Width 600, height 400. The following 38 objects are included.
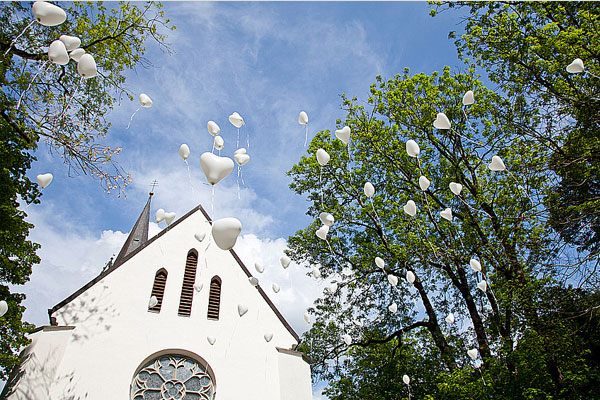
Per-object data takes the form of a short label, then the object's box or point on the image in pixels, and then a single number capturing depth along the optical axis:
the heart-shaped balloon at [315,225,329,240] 8.03
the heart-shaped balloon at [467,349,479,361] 8.67
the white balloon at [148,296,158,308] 10.01
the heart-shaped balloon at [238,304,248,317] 9.44
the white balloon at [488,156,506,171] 6.76
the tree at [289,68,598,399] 9.80
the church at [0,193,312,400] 9.39
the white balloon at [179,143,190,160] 7.18
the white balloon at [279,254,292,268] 8.09
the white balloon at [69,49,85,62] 5.73
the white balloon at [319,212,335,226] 7.20
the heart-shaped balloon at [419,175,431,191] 7.84
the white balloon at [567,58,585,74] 5.81
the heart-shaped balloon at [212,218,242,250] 5.14
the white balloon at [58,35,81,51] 5.44
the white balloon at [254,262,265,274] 8.63
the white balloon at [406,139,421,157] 7.08
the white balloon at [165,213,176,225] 8.69
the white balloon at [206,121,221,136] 6.98
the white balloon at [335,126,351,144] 6.75
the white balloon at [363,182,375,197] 7.57
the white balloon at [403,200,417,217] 7.66
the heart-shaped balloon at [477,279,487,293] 7.56
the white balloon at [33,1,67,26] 4.86
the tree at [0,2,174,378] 7.77
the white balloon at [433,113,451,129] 6.82
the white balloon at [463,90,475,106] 6.93
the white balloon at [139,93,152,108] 6.63
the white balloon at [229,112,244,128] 7.01
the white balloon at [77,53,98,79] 5.41
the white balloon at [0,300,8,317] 7.53
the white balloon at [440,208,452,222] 8.05
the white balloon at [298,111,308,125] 7.06
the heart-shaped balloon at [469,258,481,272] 7.84
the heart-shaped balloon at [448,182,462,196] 7.62
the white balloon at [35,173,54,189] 6.78
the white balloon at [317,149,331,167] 6.98
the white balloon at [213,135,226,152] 7.02
